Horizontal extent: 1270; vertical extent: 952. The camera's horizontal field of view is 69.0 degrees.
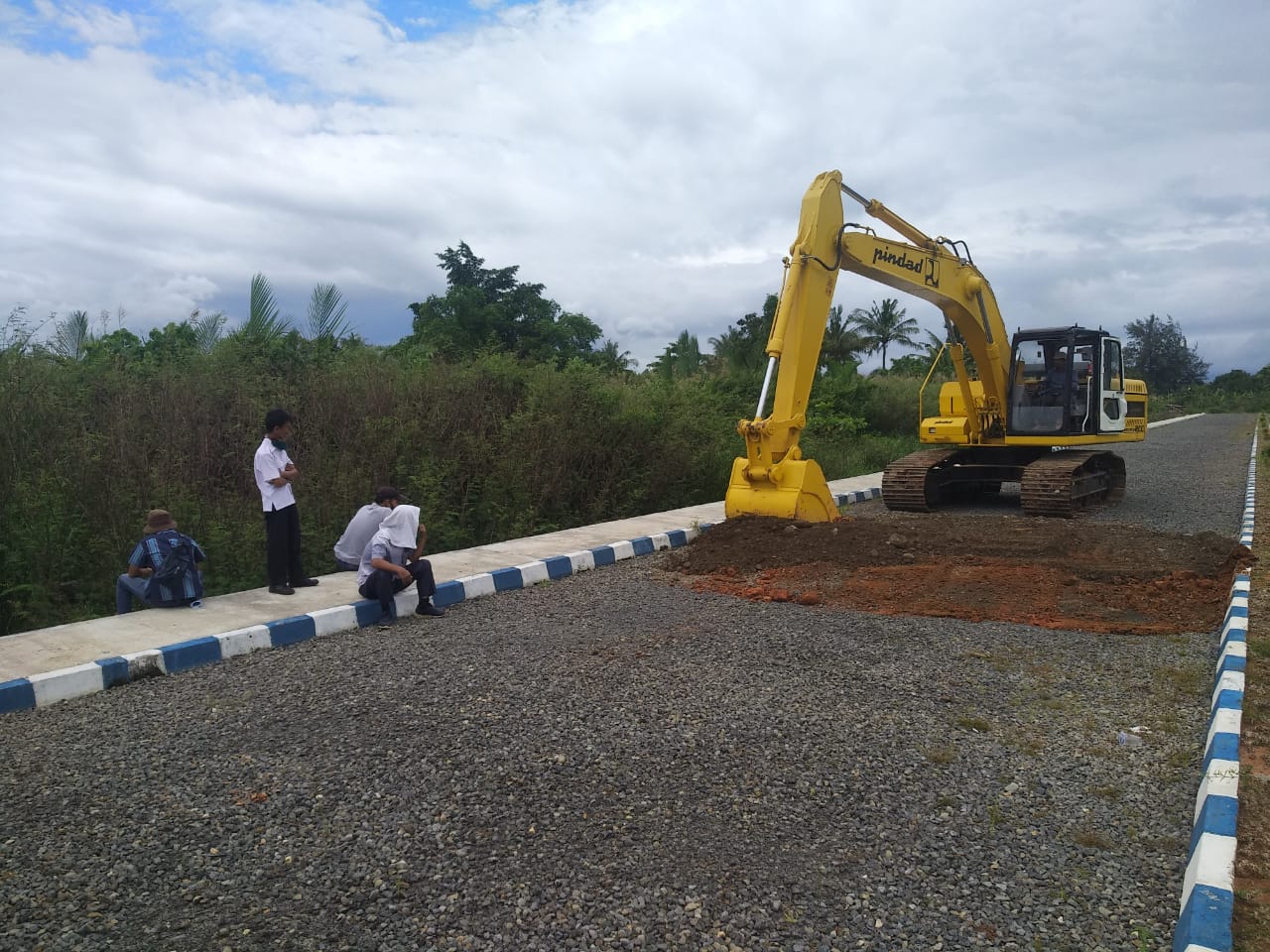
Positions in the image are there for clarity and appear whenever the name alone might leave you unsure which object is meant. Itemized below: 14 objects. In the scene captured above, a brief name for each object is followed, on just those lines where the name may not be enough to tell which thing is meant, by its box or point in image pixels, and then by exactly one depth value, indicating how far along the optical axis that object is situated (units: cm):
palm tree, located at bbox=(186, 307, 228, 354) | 1502
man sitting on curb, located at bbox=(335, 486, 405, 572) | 810
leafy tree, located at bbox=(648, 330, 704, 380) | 2592
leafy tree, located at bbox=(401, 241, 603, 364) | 2336
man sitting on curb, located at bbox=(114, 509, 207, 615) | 706
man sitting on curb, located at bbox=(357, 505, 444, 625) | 728
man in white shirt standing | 749
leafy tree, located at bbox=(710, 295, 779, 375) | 2844
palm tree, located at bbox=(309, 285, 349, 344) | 1586
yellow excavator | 1053
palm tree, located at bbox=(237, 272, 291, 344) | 1483
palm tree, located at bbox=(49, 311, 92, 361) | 1228
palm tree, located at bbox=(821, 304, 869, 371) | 3941
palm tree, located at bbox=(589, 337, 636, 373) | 2147
